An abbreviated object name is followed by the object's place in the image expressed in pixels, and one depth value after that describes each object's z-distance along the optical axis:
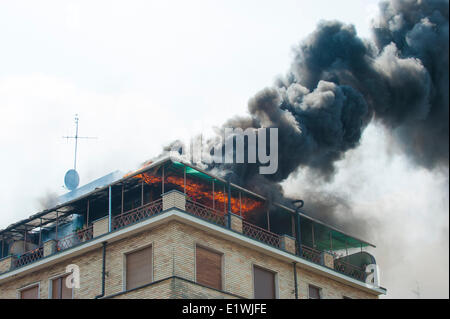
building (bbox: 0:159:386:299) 34.25
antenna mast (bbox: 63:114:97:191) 47.69
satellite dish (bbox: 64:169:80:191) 47.69
